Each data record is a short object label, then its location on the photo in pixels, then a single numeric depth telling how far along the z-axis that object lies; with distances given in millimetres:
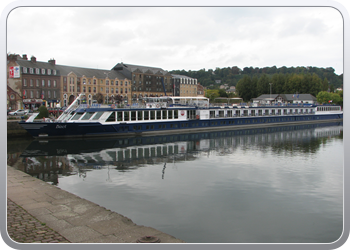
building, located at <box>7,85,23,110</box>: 60619
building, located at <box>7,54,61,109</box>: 65000
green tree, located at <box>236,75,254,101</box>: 125875
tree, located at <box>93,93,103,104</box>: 81288
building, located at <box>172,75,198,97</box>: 108375
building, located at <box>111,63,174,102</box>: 93688
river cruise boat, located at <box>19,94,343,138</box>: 38562
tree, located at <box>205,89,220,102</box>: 117050
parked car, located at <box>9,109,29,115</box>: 52594
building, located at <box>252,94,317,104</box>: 114000
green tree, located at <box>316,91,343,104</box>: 102375
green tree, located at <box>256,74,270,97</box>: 124625
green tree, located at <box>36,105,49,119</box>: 49253
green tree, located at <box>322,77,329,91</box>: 120288
